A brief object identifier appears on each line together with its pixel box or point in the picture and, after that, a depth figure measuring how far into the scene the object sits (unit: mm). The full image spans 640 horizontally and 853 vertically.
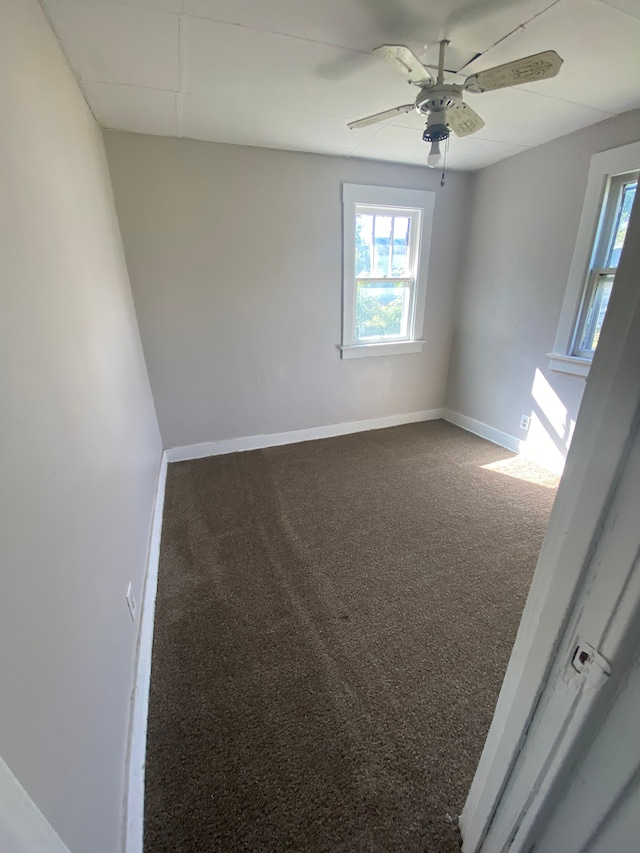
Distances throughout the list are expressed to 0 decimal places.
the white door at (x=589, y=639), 448
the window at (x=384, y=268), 2992
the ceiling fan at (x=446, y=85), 1286
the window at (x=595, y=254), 2229
